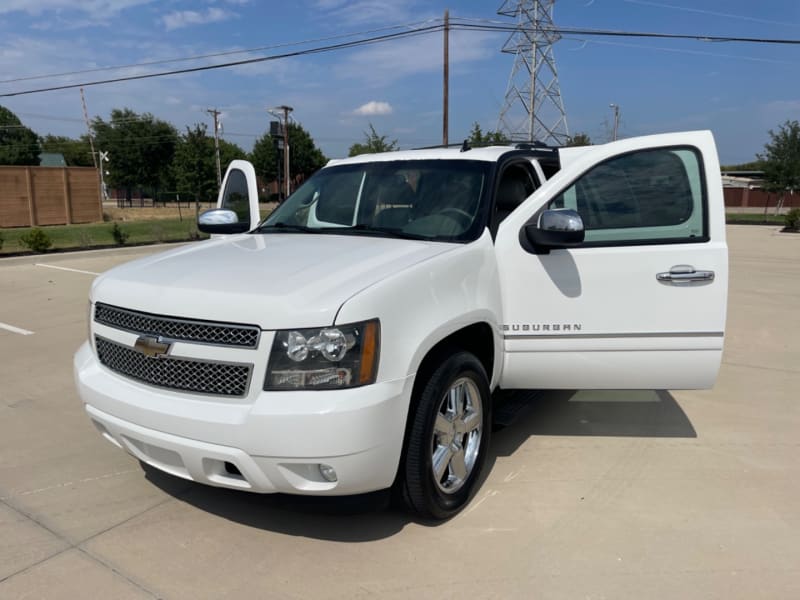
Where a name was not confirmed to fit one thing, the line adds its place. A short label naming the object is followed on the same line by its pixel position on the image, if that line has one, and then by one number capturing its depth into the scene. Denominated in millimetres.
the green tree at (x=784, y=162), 36625
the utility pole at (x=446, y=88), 25672
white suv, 2559
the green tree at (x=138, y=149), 67438
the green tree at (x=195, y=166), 45297
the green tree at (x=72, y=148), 89750
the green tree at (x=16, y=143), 73812
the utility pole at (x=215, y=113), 54656
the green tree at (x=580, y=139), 36516
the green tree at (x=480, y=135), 33419
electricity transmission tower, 38812
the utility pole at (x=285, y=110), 38194
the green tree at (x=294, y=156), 70625
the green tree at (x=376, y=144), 28906
